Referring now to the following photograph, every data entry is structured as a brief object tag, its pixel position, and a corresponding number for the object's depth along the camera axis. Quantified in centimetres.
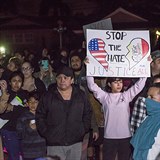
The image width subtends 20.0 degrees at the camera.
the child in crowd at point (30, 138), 618
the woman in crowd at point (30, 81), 723
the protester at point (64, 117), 568
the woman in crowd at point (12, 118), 637
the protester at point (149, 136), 423
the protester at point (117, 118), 613
